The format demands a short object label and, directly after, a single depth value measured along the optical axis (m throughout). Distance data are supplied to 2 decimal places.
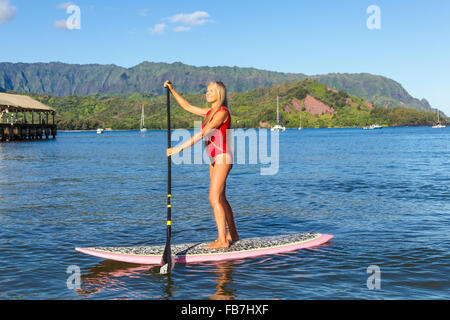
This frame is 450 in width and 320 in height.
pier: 80.19
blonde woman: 9.23
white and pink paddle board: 9.80
